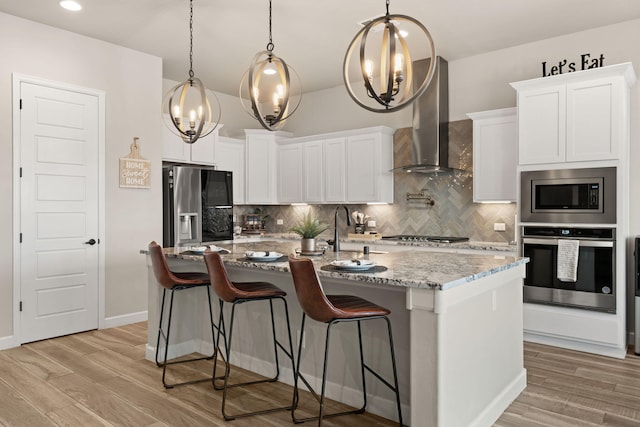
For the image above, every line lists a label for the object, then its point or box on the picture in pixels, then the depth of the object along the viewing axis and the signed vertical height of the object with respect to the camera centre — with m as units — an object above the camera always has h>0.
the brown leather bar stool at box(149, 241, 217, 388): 3.26 -0.50
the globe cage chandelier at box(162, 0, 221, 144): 3.55 +0.77
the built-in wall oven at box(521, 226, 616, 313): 3.90 -0.51
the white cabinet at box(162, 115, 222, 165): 5.60 +0.77
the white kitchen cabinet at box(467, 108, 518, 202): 4.61 +0.56
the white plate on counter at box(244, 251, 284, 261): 2.99 -0.30
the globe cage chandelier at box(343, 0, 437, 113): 2.48 +0.80
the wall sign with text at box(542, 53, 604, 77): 4.27 +1.41
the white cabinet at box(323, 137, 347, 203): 5.98 +0.53
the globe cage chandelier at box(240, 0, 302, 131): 3.09 +0.79
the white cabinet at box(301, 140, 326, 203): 6.21 +0.53
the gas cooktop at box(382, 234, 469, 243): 4.99 -0.32
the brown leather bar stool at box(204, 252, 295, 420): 2.79 -0.51
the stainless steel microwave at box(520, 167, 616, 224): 3.91 +0.13
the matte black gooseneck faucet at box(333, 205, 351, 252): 3.43 -0.25
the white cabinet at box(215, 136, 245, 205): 6.27 +0.69
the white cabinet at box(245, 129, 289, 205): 6.60 +0.62
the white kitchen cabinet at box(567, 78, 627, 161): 3.84 +0.78
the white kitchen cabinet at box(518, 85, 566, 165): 4.11 +0.77
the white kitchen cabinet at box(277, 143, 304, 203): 6.46 +0.53
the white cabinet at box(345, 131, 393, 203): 5.68 +0.54
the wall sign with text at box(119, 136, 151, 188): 4.90 +0.43
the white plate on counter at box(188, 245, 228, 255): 3.46 -0.30
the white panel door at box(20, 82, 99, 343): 4.25 -0.01
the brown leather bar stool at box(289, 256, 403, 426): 2.28 -0.49
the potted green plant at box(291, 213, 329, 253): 3.28 -0.17
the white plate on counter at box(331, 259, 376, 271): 2.46 -0.30
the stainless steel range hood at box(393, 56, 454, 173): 5.20 +0.98
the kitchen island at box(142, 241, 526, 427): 2.17 -0.70
